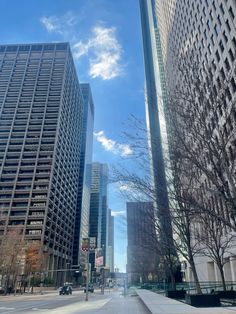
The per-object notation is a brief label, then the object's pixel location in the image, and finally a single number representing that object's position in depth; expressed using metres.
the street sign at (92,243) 30.51
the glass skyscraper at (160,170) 13.46
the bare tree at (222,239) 19.86
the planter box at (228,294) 16.77
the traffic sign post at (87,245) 28.73
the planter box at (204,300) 13.31
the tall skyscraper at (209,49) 12.15
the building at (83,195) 152.25
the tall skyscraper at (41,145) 101.06
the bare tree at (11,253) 48.38
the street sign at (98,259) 40.19
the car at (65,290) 52.59
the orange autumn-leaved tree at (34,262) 69.44
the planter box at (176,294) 20.90
